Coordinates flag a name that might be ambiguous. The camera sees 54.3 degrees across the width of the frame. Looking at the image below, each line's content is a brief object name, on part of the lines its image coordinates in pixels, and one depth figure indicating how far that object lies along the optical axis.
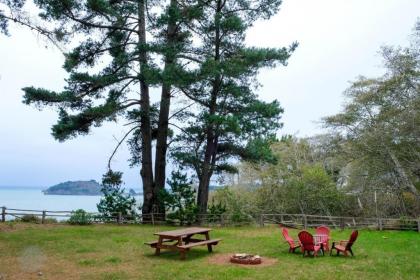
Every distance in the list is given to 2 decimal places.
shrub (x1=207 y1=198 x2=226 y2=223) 21.08
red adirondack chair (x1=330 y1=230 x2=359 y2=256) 11.14
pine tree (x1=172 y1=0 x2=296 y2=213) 19.58
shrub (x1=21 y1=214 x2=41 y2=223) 19.73
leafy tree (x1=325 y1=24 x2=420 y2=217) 21.31
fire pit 10.11
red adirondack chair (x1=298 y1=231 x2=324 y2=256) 10.98
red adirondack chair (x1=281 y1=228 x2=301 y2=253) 11.80
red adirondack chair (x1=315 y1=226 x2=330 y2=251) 11.70
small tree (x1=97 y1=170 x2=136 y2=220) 21.23
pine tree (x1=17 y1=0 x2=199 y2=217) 19.17
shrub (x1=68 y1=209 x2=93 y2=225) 19.77
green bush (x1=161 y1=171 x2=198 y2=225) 20.47
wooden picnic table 10.73
